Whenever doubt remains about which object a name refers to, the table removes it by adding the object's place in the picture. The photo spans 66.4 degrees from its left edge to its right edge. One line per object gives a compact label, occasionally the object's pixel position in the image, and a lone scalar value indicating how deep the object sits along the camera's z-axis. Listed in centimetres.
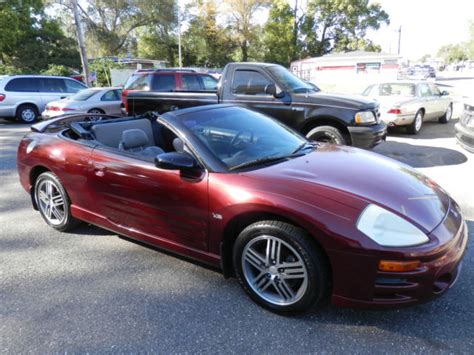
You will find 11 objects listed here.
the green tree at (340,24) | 4888
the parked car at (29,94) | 1212
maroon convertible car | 216
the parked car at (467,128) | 603
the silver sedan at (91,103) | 1048
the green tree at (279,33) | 4591
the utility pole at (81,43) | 1689
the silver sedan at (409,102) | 890
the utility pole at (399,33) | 5678
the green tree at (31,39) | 2986
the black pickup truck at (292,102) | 601
